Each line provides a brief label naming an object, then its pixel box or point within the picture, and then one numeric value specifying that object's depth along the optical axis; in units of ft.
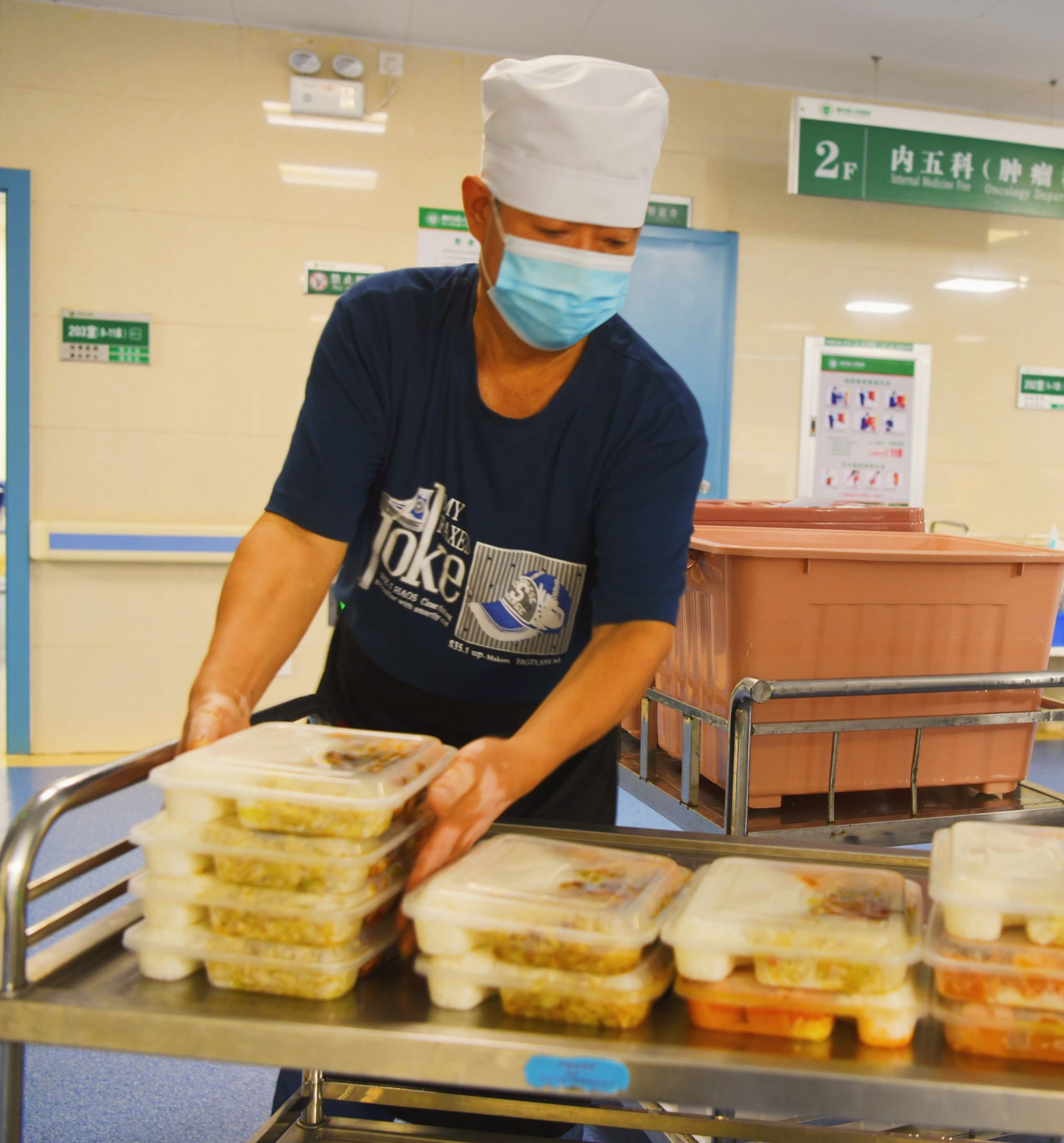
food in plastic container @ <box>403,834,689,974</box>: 2.53
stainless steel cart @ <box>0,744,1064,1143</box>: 2.31
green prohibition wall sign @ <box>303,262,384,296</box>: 14.97
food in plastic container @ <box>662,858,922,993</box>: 2.48
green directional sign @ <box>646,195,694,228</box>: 15.88
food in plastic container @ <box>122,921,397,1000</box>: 2.60
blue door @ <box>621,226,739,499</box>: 16.06
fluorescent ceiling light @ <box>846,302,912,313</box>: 16.83
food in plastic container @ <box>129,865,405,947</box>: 2.60
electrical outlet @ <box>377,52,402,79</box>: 14.70
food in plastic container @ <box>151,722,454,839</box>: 2.64
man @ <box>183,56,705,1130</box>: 4.09
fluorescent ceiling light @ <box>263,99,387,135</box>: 14.64
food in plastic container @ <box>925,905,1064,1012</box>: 2.45
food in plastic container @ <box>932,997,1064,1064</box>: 2.45
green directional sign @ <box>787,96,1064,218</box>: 14.83
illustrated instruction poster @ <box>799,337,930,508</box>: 16.79
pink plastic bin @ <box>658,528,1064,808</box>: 5.18
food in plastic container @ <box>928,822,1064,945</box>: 2.51
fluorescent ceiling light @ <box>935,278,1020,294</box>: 17.25
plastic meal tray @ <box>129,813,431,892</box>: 2.63
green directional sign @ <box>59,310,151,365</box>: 14.43
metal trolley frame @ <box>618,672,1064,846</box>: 4.60
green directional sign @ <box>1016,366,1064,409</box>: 17.71
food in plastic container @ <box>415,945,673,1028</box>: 2.51
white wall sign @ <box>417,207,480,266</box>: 15.24
